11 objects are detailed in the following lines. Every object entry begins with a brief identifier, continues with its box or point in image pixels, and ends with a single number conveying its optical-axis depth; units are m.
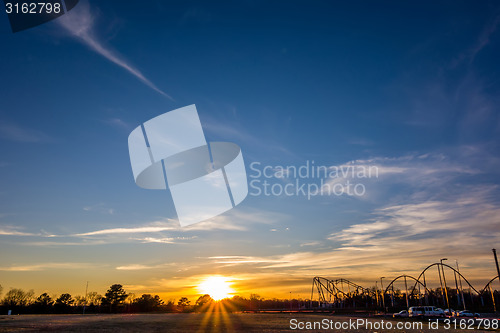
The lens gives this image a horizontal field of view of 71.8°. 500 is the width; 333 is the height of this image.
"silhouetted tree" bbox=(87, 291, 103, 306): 168.93
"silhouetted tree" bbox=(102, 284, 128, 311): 133.62
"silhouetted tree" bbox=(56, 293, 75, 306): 133.20
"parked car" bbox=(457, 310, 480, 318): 54.49
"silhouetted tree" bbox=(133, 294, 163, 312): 148.12
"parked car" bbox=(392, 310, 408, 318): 57.94
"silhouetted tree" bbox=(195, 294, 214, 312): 186.24
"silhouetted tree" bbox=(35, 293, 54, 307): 119.68
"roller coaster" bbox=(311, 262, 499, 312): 151.25
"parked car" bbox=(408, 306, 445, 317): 55.20
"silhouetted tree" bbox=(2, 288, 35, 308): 132.10
